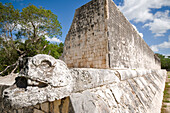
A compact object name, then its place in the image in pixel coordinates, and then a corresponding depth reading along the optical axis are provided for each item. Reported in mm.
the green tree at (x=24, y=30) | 11164
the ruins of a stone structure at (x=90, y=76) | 1106
